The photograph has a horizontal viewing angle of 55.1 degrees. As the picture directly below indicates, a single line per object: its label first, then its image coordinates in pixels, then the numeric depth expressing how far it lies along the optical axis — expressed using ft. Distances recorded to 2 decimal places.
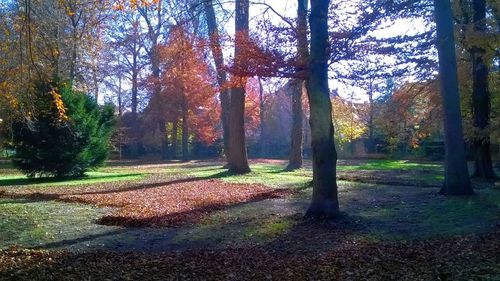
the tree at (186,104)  139.33
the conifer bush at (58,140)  68.85
